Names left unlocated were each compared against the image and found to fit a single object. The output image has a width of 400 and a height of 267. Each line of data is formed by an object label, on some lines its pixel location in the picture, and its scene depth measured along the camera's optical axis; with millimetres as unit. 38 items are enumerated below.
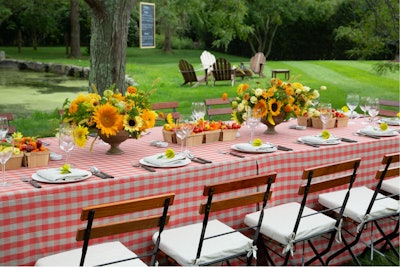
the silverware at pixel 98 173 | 3354
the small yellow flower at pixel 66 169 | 3262
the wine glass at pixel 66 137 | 3455
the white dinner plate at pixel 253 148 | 4047
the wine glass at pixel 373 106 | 5039
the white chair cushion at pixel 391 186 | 4617
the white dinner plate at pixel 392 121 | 5449
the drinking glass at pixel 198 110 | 4629
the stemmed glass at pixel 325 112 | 4727
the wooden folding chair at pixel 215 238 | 3166
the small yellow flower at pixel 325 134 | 4407
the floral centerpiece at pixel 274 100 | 4516
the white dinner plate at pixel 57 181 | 3170
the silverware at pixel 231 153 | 3954
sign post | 10690
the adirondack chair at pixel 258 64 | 18078
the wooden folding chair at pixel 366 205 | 3986
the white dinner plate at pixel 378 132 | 4777
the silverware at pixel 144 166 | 3522
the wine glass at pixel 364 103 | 5072
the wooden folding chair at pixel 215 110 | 6102
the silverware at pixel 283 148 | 4178
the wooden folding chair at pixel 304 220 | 3559
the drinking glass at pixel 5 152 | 3117
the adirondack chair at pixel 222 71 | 16312
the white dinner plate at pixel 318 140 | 4375
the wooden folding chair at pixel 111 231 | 2754
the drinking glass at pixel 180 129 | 3840
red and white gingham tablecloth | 3033
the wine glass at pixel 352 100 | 5293
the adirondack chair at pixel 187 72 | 15812
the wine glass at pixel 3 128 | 3676
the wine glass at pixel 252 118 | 4282
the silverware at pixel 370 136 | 4746
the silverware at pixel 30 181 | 3099
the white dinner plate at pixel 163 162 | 3590
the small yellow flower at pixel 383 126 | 4812
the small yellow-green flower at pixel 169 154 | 3650
